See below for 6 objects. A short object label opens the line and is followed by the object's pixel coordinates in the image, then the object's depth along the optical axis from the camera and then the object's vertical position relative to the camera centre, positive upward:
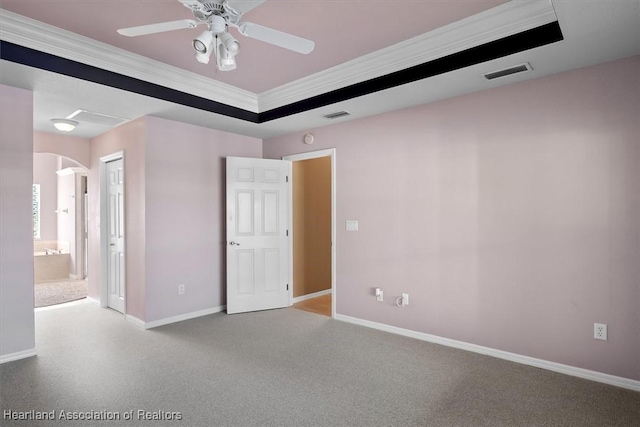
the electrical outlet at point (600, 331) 2.65 -0.92
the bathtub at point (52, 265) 6.95 -0.99
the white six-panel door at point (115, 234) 4.54 -0.26
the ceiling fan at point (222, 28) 1.93 +1.07
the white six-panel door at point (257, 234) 4.56 -0.27
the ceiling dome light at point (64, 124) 4.12 +1.09
